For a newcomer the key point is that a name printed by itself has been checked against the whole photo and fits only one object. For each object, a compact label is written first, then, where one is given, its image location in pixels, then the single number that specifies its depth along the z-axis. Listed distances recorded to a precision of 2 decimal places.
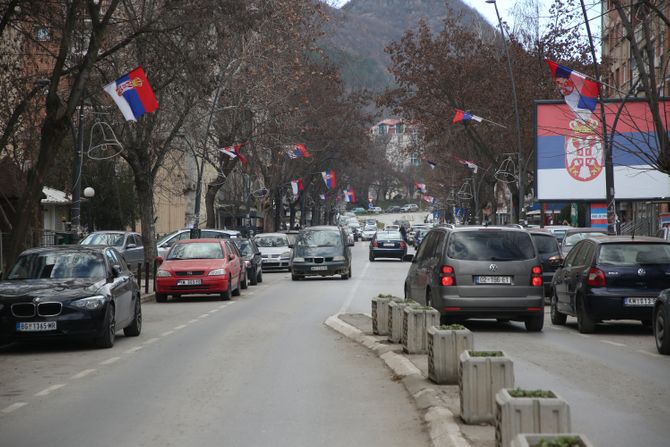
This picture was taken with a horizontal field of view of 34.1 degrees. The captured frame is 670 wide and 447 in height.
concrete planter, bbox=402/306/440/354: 13.74
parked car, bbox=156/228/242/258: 42.36
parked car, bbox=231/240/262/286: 36.88
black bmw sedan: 15.26
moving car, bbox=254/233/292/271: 48.84
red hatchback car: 27.94
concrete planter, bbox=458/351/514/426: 8.77
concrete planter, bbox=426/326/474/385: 10.97
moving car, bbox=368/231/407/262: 59.22
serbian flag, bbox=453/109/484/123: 47.50
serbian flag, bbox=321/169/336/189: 78.81
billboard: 42.91
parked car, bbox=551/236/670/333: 17.69
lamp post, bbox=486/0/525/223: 46.91
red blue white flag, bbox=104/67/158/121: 26.09
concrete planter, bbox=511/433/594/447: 5.43
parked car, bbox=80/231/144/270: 38.50
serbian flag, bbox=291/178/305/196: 75.69
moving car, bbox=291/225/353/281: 38.97
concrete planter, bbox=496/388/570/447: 6.65
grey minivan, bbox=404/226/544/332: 17.59
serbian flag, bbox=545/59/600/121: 29.56
